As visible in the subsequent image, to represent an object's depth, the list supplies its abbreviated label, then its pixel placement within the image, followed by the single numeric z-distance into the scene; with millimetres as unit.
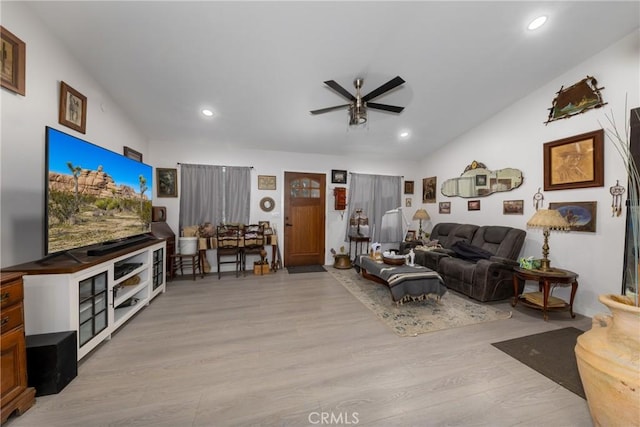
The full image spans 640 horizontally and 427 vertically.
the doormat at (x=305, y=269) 4582
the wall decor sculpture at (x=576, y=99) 2709
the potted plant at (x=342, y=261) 4836
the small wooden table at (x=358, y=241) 5016
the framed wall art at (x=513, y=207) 3538
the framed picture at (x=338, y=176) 5141
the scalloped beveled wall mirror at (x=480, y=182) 3682
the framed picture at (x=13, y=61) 1609
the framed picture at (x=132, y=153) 3305
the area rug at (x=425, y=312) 2461
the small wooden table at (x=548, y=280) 2541
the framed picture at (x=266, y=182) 4719
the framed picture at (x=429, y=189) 5289
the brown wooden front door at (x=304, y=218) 4930
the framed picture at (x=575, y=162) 2673
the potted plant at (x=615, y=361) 1086
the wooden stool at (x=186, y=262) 3928
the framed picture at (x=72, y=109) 2137
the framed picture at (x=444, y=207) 4916
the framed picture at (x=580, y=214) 2719
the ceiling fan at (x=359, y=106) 2453
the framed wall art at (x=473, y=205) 4273
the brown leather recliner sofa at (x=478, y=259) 3066
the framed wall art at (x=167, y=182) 4203
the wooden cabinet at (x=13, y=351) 1257
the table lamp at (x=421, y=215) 5062
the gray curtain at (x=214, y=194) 4281
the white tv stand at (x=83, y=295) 1590
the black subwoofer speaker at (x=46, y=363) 1464
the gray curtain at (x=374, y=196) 5195
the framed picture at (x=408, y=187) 5707
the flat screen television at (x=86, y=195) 1674
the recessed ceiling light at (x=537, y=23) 2250
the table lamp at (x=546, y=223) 2623
